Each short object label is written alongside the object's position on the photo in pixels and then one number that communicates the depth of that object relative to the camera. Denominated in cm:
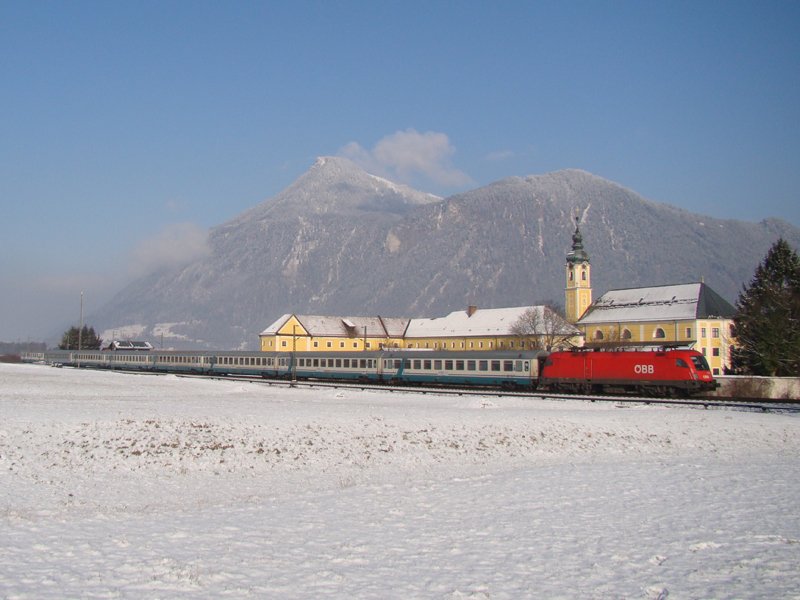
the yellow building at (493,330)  11338
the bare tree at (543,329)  10956
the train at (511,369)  4225
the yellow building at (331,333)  13550
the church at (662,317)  10862
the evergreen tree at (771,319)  5662
